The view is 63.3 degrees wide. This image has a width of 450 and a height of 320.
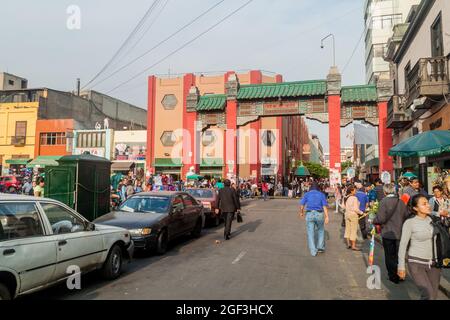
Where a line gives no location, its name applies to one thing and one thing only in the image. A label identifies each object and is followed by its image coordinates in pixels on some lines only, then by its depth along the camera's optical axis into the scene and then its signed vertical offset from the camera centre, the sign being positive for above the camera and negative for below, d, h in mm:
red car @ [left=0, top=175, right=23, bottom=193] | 27945 -345
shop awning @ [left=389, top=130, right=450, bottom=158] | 10250 +976
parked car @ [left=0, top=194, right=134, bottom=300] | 4520 -977
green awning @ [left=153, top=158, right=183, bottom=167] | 41531 +1721
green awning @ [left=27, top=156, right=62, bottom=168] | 34131 +1399
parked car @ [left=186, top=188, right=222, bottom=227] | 14367 -949
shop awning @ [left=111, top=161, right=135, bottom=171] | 42250 +1270
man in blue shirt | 8859 -895
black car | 8414 -1041
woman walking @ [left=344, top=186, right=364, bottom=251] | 9938 -1139
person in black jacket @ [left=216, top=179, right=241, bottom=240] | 11094 -822
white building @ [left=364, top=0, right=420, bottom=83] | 39938 +17487
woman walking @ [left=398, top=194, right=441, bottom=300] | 4352 -887
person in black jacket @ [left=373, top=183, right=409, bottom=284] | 6707 -859
